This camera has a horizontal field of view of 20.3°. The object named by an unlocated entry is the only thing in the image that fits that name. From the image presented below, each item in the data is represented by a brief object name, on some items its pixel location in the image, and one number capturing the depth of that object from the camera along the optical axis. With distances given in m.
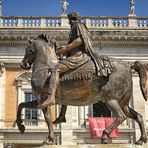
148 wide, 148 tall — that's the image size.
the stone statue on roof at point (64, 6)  26.75
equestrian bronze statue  6.92
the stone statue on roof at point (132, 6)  27.02
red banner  23.77
